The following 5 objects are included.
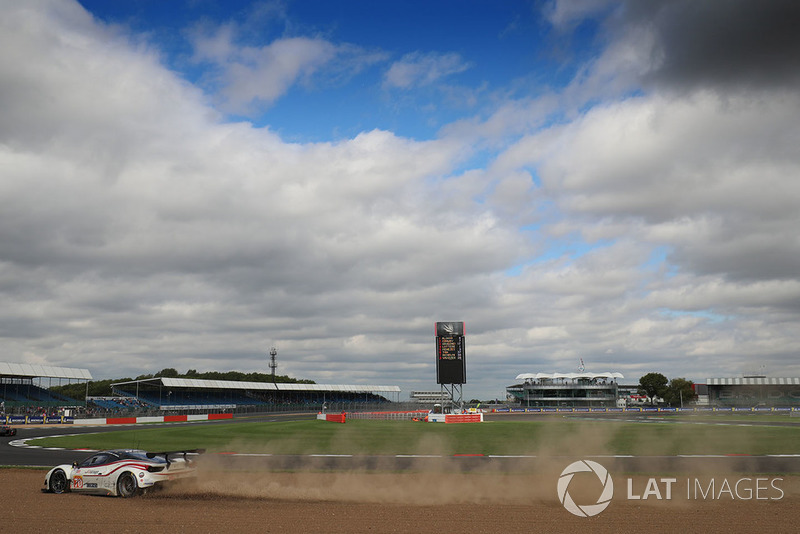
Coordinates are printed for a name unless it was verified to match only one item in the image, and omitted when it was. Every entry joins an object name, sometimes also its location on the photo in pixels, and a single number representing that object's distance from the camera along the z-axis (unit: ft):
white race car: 55.57
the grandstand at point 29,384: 252.62
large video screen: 182.91
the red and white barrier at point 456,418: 181.37
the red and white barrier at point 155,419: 192.94
